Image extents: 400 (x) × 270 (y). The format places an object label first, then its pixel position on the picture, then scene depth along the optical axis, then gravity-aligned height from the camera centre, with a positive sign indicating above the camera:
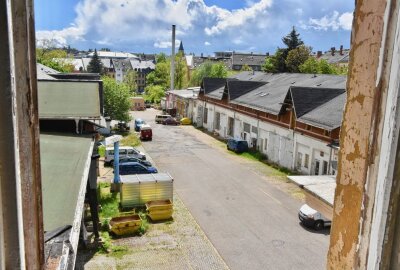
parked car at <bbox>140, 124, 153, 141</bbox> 32.94 -5.58
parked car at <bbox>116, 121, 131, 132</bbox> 37.89 -5.86
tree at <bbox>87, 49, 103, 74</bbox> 82.25 -0.12
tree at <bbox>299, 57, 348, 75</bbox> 48.91 +0.56
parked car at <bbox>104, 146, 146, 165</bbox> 24.59 -5.57
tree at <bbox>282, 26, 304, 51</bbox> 53.81 +4.11
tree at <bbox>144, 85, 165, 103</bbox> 68.38 -4.79
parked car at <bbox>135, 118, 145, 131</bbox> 38.68 -5.73
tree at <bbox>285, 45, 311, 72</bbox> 51.38 +1.77
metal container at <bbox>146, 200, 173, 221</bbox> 15.94 -5.87
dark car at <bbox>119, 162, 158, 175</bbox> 20.72 -5.43
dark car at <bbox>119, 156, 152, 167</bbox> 22.55 -5.48
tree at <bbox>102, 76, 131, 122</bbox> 35.19 -3.30
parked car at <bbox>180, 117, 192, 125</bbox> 43.47 -5.93
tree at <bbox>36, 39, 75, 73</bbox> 52.30 +1.31
